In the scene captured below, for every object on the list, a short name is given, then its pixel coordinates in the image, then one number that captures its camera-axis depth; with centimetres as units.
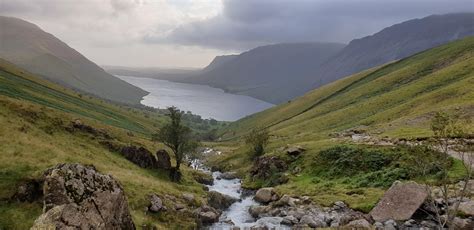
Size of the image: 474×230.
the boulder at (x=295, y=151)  7955
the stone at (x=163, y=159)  6925
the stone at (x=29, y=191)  3456
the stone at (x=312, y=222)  4487
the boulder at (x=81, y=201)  2502
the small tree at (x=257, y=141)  9981
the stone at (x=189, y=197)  5483
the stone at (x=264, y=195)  6297
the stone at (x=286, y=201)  5569
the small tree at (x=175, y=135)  7138
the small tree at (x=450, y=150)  2948
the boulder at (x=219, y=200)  6038
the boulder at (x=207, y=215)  4884
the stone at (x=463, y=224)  3559
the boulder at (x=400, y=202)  4138
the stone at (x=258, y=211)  5475
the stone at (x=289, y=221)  4728
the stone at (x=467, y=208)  3819
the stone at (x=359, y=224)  3925
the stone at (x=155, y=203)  4544
